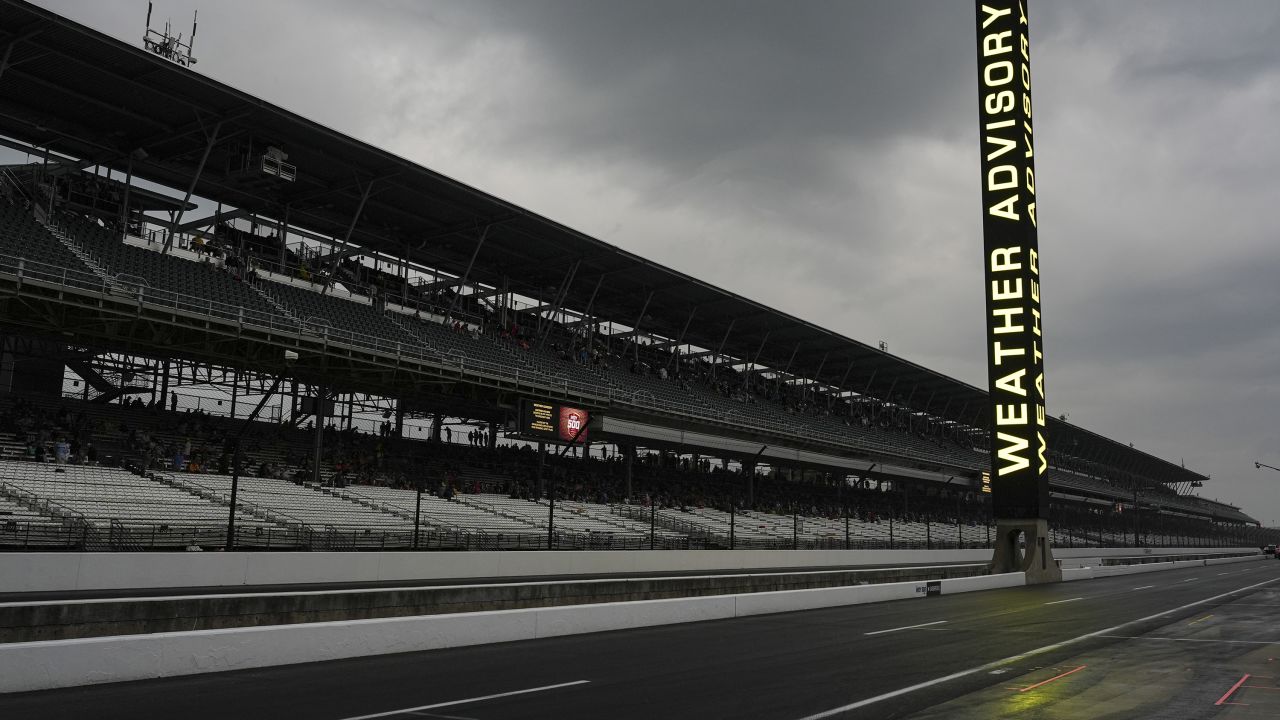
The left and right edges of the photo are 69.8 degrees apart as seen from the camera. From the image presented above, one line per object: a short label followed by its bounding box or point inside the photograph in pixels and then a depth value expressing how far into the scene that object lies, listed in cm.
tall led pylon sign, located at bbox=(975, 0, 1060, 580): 3844
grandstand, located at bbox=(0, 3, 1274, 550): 2750
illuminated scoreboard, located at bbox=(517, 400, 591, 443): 3538
